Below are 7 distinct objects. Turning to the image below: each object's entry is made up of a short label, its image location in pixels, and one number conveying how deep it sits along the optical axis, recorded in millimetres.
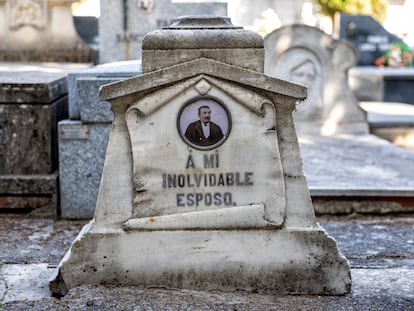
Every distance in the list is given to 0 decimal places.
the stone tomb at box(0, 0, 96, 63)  9141
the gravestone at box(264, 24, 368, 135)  8703
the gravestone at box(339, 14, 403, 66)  15703
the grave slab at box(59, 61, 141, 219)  5562
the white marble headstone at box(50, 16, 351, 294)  3725
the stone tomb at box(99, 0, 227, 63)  9508
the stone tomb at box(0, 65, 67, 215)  5738
